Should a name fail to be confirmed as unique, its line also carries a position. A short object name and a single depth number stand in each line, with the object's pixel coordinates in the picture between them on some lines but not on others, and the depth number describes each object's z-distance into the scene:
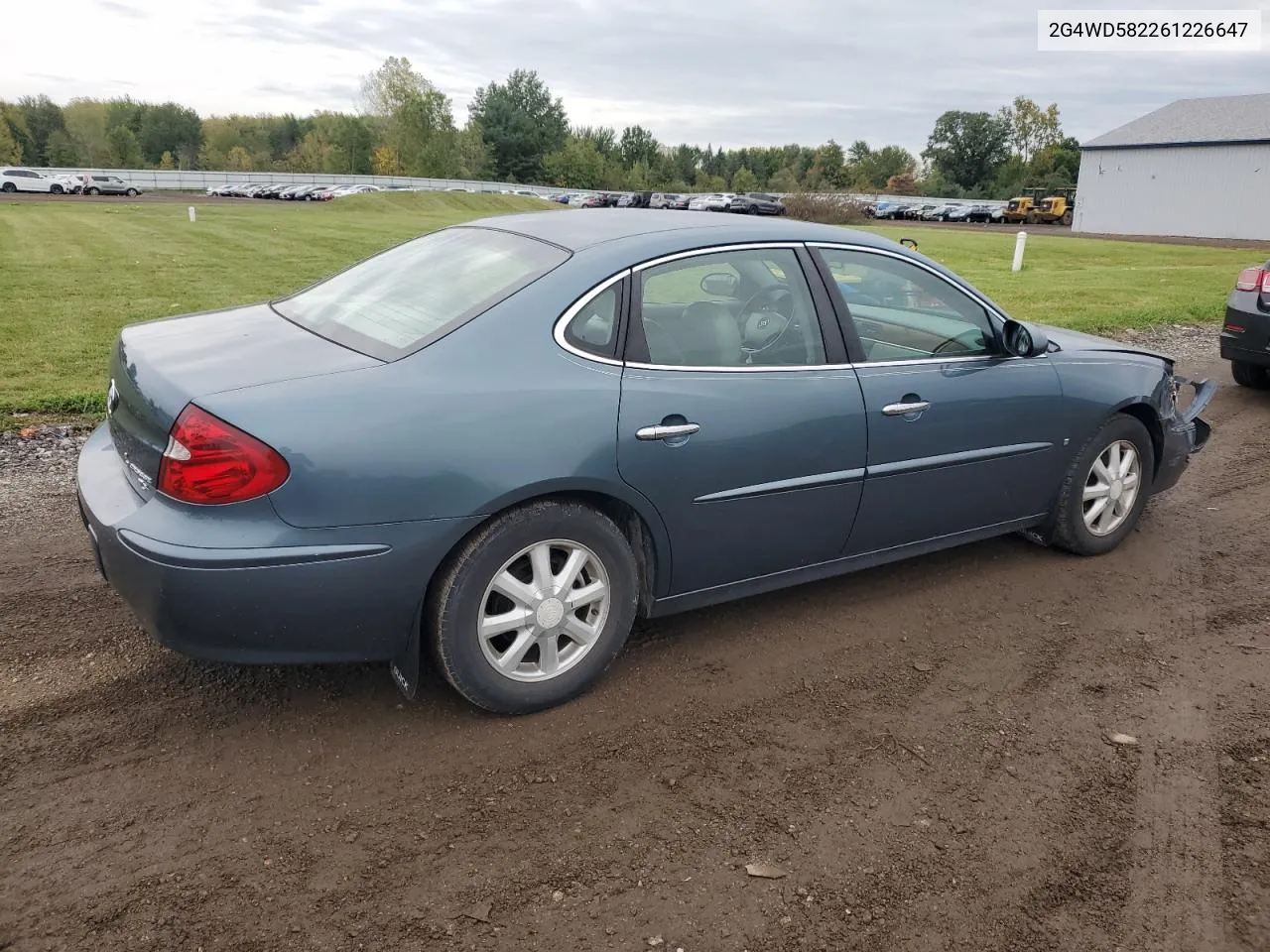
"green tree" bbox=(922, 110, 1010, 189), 88.69
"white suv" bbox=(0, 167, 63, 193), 53.62
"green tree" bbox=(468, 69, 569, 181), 90.19
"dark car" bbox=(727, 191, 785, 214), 49.65
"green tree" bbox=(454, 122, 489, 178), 81.90
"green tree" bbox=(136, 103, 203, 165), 104.62
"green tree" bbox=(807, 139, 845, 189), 86.47
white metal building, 45.97
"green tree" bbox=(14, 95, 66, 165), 91.31
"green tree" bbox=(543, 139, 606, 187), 89.81
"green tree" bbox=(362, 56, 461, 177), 78.44
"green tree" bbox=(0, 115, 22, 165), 83.75
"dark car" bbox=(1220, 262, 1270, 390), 8.26
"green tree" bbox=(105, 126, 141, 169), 89.12
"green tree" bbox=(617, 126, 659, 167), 101.94
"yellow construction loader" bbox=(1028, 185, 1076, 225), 58.94
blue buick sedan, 2.84
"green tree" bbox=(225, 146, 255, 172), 98.50
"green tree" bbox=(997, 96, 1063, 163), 87.06
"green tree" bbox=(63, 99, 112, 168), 90.00
